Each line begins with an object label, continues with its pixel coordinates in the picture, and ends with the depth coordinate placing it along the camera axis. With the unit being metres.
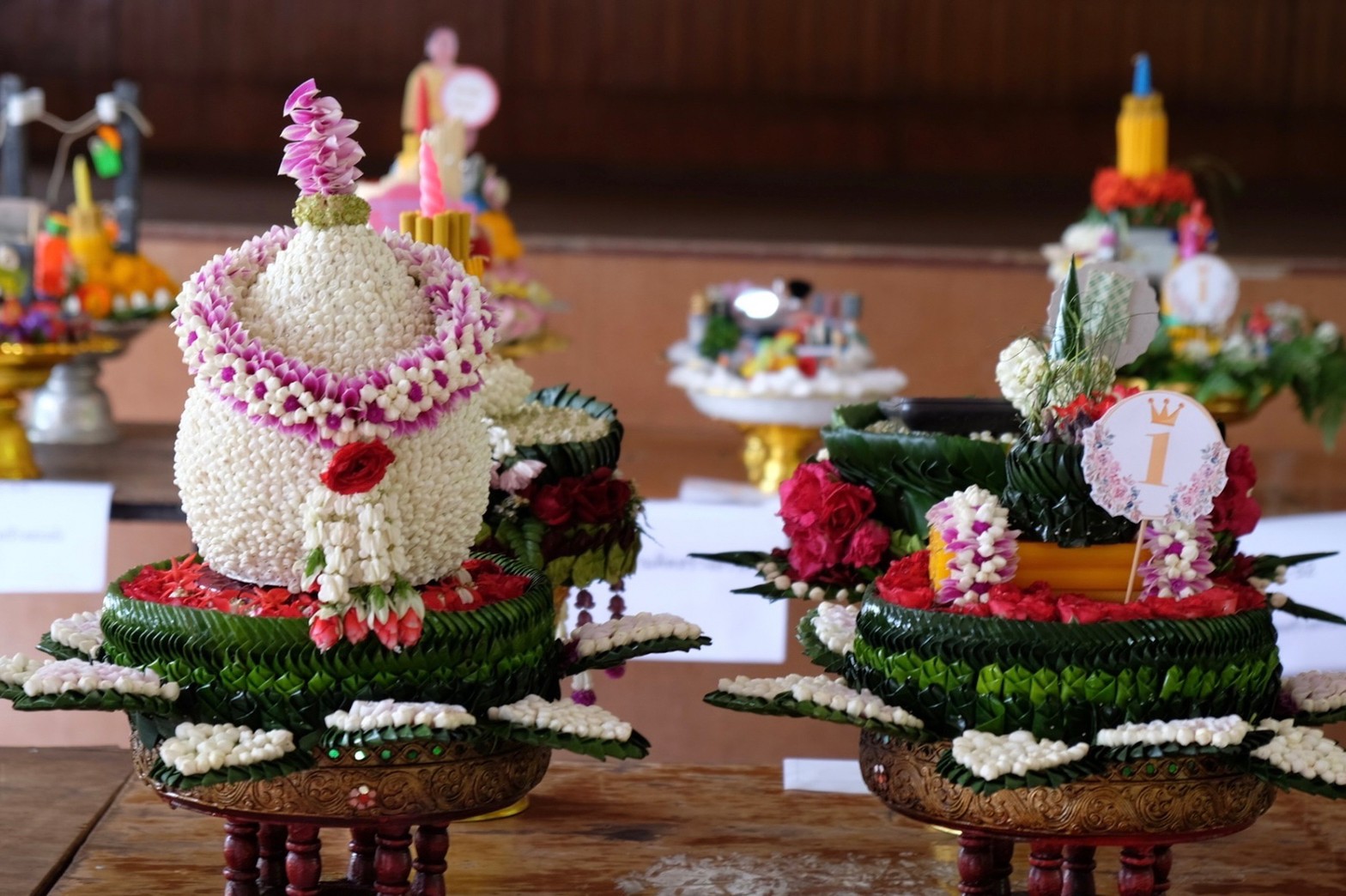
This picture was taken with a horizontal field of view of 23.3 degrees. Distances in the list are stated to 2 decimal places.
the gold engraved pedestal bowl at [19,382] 4.58
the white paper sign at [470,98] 5.20
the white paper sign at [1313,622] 4.30
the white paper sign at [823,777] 2.99
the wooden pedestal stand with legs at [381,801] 1.98
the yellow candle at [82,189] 5.45
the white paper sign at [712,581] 4.12
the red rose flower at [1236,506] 2.31
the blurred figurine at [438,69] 5.30
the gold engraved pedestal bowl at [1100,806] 2.03
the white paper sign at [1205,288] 5.00
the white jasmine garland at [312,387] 1.95
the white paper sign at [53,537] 4.25
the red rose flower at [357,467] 1.95
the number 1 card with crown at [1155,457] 2.10
